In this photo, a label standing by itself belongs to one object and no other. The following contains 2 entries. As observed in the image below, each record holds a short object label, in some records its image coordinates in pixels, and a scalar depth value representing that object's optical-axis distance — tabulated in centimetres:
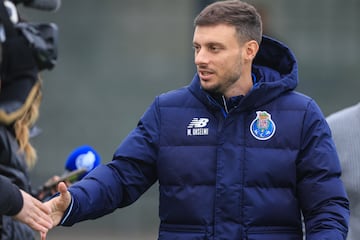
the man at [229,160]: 952
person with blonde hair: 1162
